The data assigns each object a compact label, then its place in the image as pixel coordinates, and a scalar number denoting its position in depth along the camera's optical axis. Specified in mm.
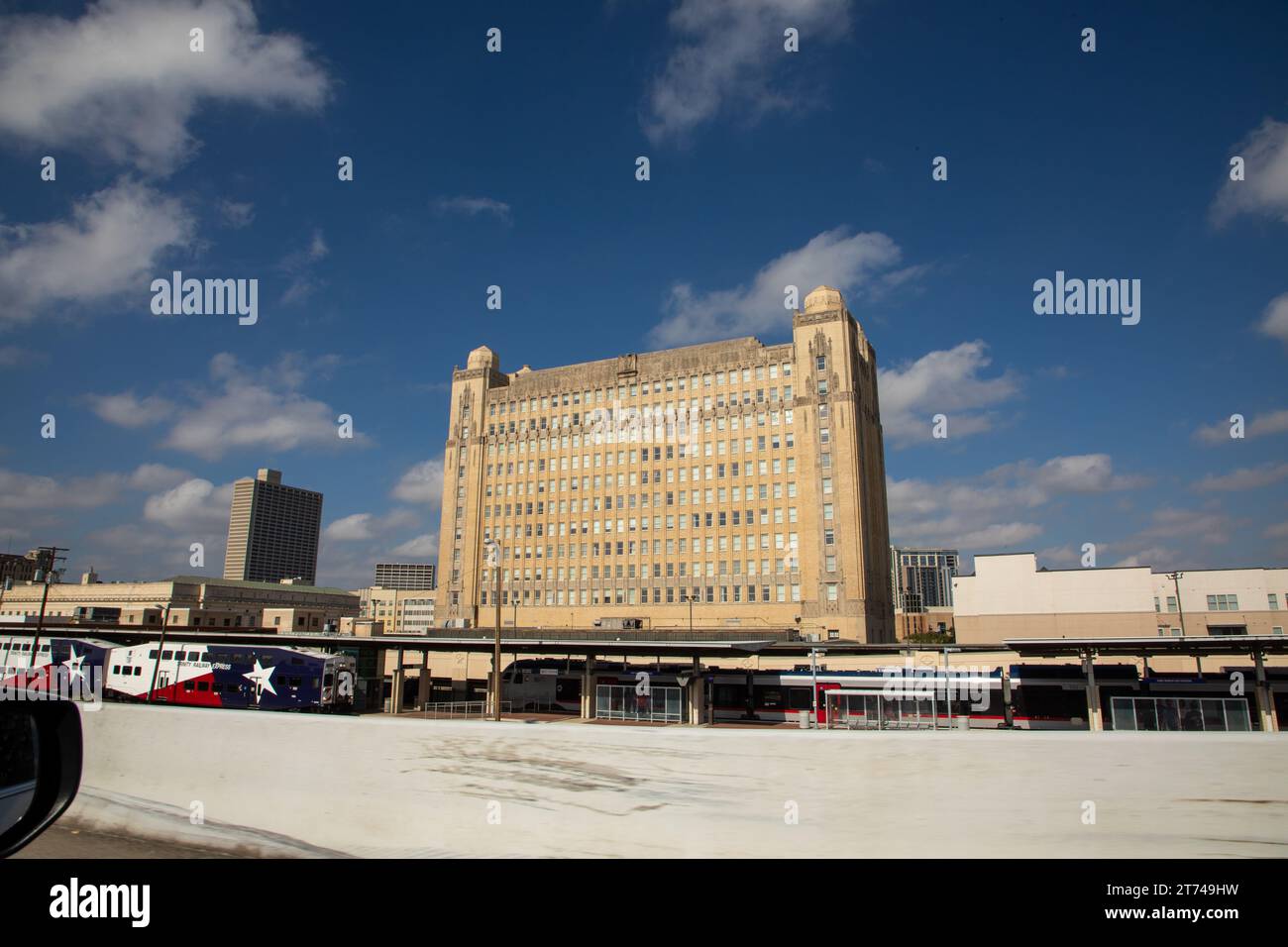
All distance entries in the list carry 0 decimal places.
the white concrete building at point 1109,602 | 62906
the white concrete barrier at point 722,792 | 16156
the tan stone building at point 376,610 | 183388
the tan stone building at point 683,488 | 78250
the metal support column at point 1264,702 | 28562
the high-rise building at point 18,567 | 164125
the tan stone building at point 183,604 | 99188
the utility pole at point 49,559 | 41562
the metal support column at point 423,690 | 47631
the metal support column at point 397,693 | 46250
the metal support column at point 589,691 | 34938
